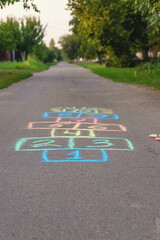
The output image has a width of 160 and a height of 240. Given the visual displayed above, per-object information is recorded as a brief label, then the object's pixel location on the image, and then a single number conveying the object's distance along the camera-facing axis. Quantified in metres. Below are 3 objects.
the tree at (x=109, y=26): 23.72
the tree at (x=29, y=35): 46.97
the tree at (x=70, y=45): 110.44
